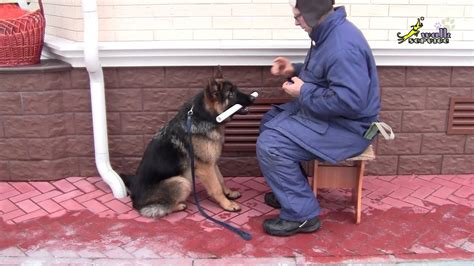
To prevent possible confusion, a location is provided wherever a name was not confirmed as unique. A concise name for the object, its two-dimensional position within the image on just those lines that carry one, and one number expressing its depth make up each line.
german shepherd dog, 4.41
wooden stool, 4.38
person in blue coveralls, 3.81
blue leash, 4.18
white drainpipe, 4.69
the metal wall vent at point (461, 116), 5.20
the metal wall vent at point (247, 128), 5.19
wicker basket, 4.85
